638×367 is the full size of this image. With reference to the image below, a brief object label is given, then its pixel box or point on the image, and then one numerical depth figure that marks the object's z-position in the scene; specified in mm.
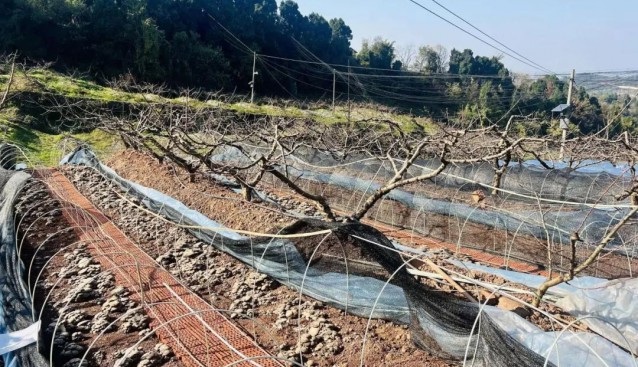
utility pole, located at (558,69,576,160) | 19094
